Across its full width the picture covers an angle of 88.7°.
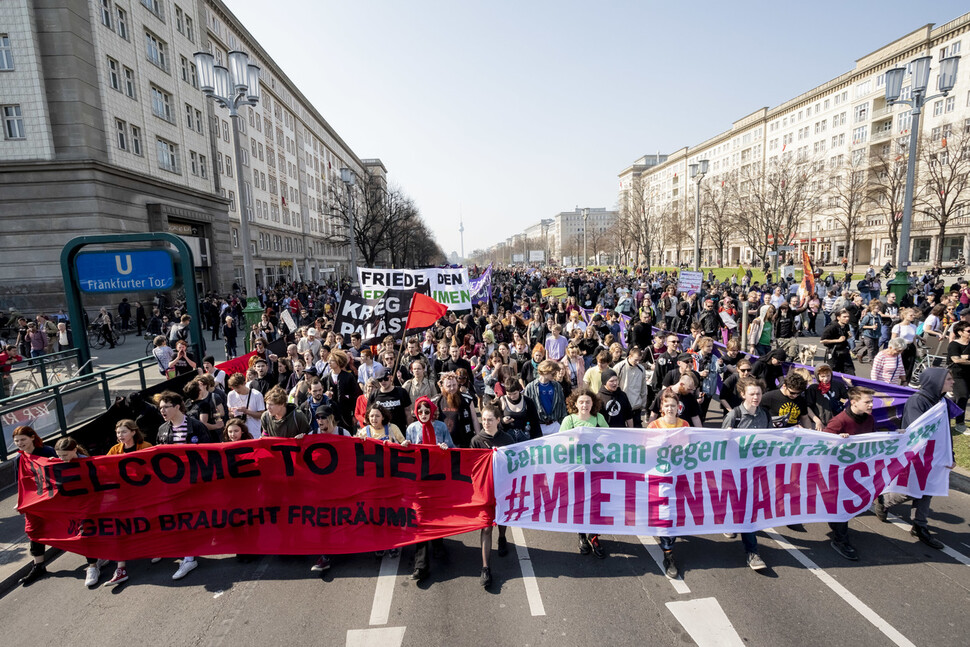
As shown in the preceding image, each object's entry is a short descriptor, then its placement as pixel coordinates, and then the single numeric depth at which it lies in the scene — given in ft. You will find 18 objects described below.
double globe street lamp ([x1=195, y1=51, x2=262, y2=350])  43.01
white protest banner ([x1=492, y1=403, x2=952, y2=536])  15.99
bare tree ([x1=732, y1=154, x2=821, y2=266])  143.30
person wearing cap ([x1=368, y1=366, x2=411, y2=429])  21.29
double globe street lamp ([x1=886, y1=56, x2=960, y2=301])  49.39
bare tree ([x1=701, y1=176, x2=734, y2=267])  176.96
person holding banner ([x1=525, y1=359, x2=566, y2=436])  21.18
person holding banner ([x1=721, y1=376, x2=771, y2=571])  17.16
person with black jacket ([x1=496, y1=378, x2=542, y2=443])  18.06
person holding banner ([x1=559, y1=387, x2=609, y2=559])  16.76
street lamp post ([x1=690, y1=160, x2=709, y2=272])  80.35
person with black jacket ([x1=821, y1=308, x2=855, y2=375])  29.43
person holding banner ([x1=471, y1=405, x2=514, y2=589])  16.71
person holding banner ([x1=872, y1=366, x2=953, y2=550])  16.40
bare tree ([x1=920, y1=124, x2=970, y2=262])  112.57
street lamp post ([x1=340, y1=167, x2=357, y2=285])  83.15
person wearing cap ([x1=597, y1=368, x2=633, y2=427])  20.04
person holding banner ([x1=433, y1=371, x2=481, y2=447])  19.13
